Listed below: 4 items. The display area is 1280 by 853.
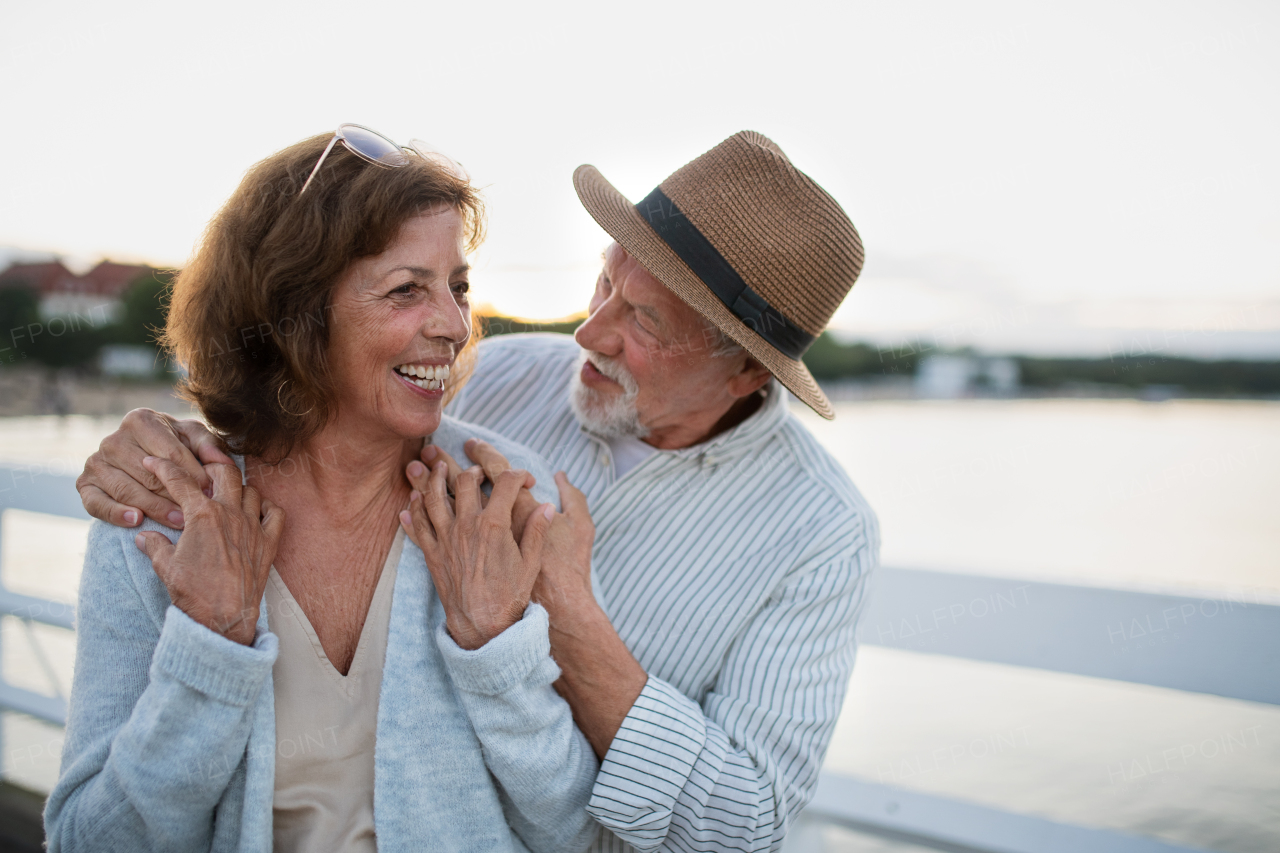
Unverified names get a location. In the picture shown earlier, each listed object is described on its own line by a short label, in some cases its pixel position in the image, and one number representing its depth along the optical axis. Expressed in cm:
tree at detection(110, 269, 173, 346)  4097
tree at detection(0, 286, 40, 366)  3788
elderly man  162
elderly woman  131
